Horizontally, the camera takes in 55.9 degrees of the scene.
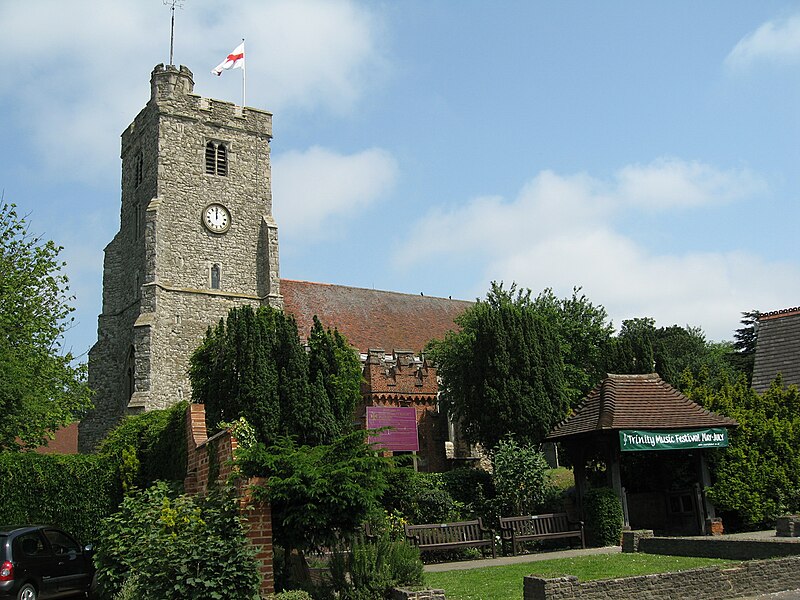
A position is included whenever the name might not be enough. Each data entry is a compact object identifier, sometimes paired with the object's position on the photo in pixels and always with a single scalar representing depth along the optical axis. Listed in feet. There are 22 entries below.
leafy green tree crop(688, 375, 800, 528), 62.59
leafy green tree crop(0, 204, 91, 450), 70.95
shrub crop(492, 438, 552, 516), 65.77
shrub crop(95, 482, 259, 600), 28.25
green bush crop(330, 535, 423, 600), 30.14
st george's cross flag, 122.93
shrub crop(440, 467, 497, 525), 76.13
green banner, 59.67
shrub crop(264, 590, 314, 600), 29.68
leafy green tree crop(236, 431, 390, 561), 31.27
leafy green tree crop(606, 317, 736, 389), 103.14
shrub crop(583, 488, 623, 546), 59.41
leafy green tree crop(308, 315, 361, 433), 74.02
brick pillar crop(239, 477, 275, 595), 31.01
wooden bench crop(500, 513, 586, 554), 57.77
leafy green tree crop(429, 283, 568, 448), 85.05
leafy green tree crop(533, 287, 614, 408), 111.96
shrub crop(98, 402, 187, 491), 47.83
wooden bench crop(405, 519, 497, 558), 53.88
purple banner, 94.12
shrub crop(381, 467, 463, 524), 64.49
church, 107.96
